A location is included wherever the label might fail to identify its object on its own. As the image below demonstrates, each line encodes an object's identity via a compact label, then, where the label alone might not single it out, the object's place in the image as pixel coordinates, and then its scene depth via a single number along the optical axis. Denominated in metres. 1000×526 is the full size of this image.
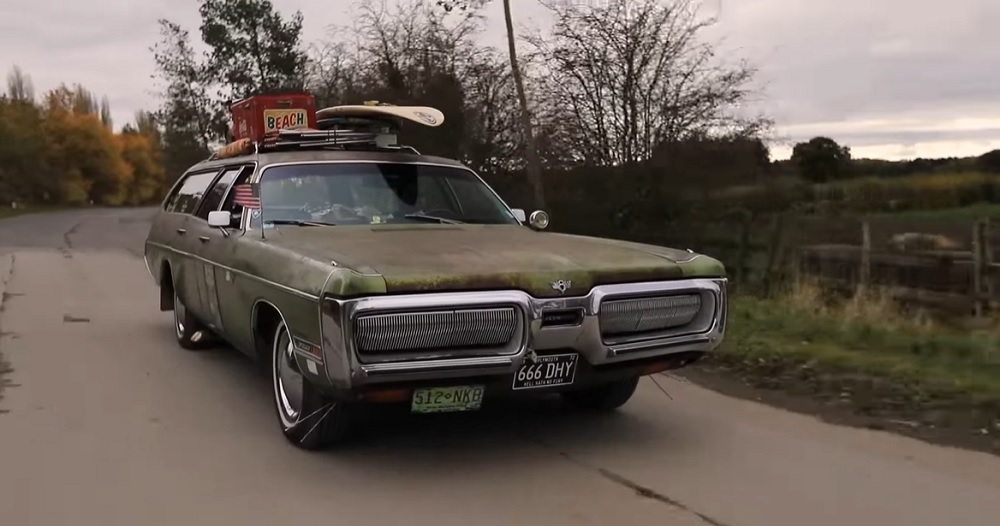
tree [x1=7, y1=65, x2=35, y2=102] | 95.12
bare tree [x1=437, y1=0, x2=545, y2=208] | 14.23
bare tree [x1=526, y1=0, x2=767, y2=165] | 14.19
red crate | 8.42
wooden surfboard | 7.02
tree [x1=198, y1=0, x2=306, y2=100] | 26.59
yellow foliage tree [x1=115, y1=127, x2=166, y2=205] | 88.31
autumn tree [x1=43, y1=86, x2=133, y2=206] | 75.94
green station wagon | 4.48
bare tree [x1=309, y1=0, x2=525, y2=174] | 16.77
